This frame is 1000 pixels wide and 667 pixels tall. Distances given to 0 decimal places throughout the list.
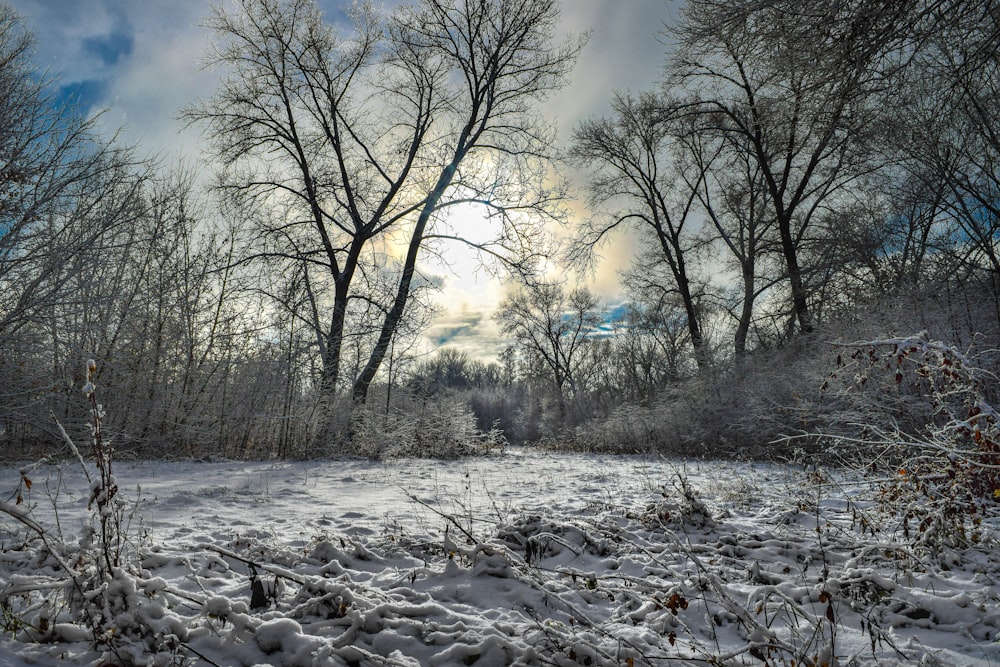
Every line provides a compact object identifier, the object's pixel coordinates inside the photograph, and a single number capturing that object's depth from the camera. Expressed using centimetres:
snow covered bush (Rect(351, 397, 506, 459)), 1280
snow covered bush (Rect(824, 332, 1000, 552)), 326
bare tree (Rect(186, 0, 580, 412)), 1380
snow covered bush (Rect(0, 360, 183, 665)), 212
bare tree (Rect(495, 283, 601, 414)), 3356
